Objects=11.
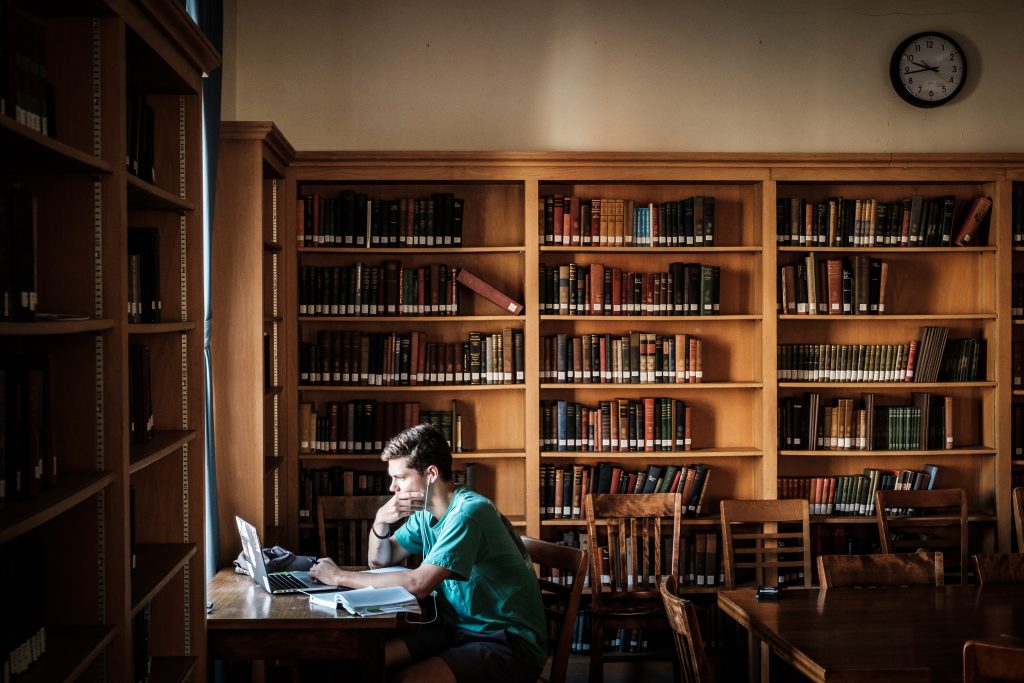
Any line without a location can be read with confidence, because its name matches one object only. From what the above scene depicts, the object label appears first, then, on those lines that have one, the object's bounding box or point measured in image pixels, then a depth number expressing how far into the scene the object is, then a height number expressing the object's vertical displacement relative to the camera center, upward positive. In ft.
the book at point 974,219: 14.92 +1.70
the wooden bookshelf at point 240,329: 12.16 -0.02
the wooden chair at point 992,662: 6.81 -2.50
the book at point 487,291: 14.57 +0.56
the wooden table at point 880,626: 8.17 -3.05
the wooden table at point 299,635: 9.48 -3.18
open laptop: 10.36 -2.90
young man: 9.75 -2.80
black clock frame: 15.70 +4.28
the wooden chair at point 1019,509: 13.94 -2.79
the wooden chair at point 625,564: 13.12 -3.59
